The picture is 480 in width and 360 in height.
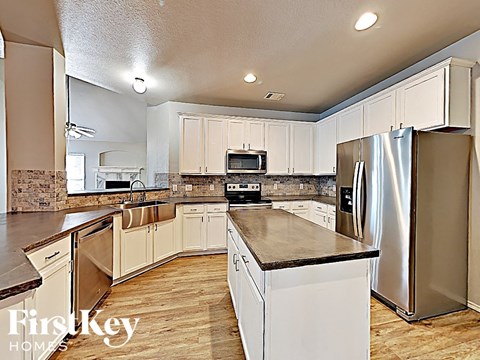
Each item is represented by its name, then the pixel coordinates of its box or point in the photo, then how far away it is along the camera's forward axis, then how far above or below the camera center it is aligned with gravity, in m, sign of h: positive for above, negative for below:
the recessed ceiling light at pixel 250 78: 3.39 +1.38
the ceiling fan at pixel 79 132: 5.17 +1.00
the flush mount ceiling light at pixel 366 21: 2.13 +1.38
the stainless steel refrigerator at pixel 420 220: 2.26 -0.39
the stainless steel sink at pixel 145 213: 3.04 -0.47
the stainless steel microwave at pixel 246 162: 4.44 +0.29
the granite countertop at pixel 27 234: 1.01 -0.39
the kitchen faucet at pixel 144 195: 3.86 -0.27
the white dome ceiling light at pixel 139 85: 3.46 +1.28
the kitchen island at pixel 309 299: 1.29 -0.65
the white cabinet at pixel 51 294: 1.55 -0.79
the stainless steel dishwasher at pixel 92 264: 2.07 -0.81
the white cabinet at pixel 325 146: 4.26 +0.58
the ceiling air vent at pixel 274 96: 4.12 +1.39
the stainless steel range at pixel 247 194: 4.24 -0.31
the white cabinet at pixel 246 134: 4.47 +0.78
